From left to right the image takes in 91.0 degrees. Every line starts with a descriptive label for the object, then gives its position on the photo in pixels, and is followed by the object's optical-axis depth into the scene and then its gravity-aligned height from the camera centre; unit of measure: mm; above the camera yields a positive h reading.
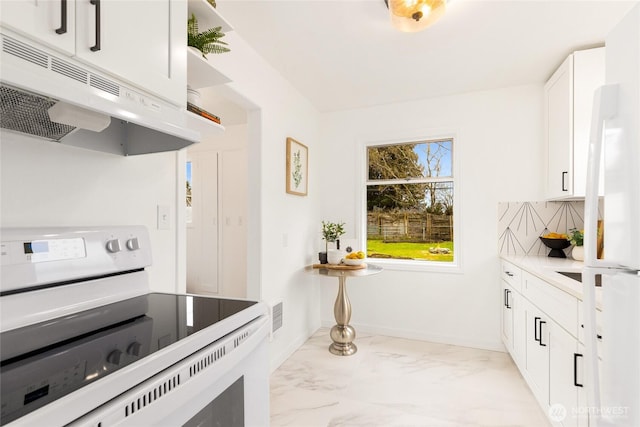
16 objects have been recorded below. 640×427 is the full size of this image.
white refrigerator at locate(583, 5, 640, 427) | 794 -59
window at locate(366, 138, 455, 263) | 3244 +126
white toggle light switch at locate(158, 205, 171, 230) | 1438 -26
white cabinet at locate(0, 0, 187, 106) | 721 +480
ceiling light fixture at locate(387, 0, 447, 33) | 1663 +1087
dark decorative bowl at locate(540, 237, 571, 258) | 2617 -267
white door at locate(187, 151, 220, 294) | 4172 -215
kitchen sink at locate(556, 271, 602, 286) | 2043 -402
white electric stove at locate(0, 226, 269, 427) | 516 -294
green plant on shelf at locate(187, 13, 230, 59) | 1344 +755
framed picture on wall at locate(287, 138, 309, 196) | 2805 +427
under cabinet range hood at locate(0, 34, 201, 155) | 667 +264
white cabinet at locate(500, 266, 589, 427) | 1457 -772
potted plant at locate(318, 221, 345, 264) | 3065 -223
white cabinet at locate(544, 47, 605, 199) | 2229 +737
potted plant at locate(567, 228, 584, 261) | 2447 -240
